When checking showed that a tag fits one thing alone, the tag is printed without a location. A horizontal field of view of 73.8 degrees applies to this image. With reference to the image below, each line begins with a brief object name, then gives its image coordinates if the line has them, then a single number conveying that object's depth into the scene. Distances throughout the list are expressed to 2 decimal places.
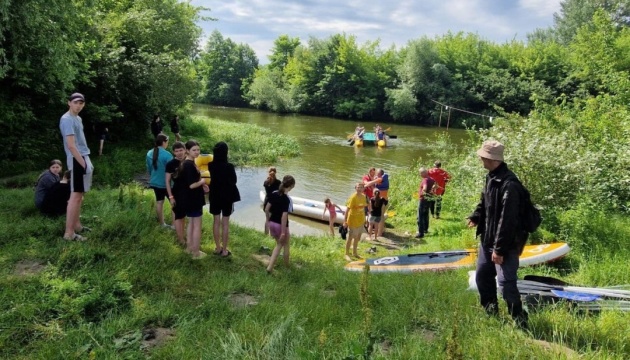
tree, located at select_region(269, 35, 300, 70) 69.69
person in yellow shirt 8.12
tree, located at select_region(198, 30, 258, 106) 71.50
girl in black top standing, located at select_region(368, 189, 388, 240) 9.62
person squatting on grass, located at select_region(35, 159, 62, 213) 6.21
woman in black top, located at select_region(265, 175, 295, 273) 5.79
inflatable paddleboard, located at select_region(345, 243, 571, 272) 5.92
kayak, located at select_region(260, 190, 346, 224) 11.12
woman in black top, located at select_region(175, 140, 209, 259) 5.55
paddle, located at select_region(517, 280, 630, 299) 4.28
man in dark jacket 3.52
